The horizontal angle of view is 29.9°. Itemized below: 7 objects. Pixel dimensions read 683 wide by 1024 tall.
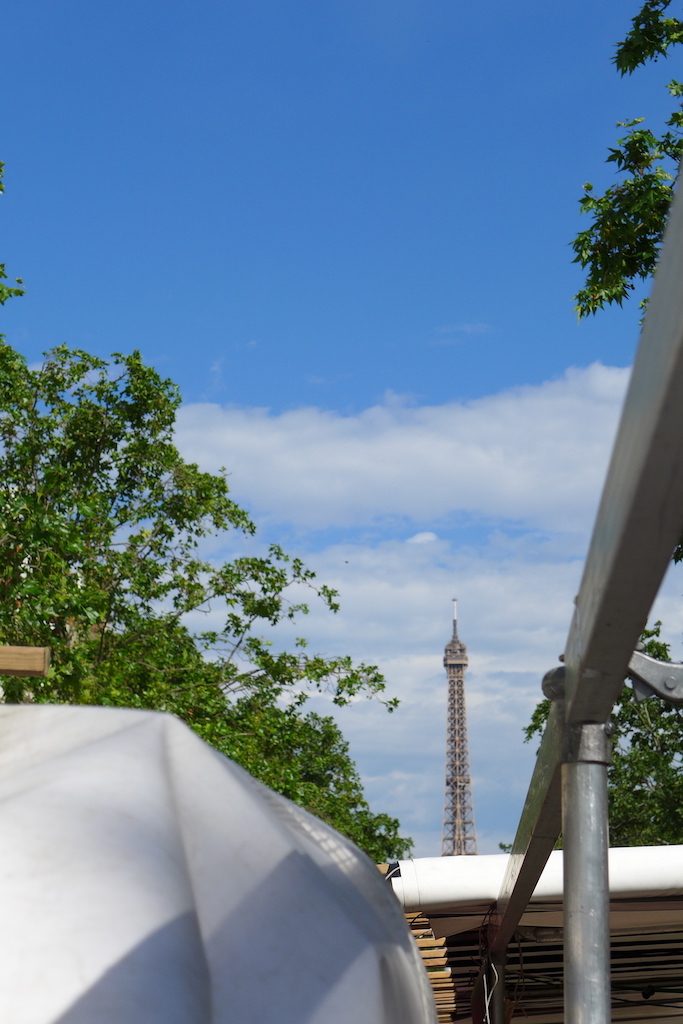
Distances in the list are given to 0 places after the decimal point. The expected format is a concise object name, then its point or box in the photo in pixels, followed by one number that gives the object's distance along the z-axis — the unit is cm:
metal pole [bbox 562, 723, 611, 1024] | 298
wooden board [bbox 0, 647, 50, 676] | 292
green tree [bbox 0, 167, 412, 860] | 1842
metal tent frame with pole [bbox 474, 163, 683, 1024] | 172
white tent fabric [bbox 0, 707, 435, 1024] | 174
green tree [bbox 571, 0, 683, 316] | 1149
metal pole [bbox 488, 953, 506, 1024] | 679
